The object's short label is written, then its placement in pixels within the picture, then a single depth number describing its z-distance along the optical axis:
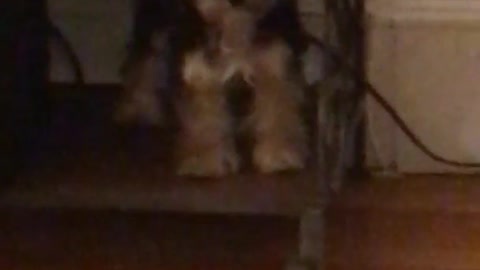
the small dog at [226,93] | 1.72
